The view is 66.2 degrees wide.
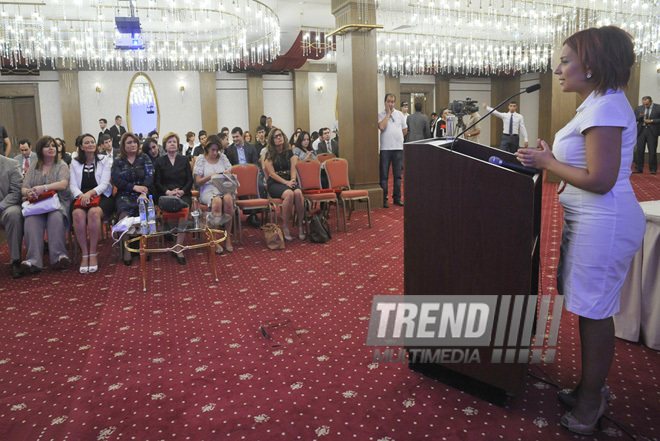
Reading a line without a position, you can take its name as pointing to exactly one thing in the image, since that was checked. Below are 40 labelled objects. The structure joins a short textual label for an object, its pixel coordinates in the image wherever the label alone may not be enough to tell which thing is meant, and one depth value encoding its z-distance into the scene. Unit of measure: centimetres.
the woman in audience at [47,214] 505
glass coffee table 445
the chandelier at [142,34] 1005
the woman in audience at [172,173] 583
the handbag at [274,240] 574
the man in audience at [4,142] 776
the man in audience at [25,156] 714
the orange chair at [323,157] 833
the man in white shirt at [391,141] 800
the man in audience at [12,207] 503
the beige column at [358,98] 781
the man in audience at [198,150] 949
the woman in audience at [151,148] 624
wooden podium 208
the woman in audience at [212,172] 587
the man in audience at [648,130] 1125
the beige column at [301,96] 1572
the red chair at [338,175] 681
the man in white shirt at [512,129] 992
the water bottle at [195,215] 480
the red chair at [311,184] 639
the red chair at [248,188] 615
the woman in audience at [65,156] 863
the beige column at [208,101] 1484
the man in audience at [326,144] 1026
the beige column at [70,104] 1365
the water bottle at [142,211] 494
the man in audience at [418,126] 1041
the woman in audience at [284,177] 623
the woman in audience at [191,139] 1074
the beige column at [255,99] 1528
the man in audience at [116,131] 1292
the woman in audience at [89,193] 514
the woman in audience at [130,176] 554
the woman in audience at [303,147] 715
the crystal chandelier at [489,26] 1042
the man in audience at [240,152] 782
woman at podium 183
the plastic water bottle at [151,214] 492
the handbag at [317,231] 599
